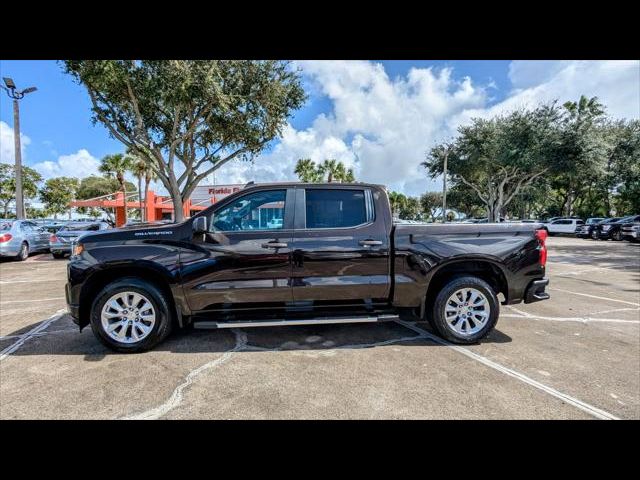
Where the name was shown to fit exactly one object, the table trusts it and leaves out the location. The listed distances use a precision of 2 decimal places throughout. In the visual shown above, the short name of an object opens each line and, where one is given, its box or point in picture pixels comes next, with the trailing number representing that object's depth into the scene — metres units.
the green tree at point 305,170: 40.62
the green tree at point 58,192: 48.72
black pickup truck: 3.86
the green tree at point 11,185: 41.12
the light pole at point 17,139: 15.87
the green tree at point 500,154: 21.98
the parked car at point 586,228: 24.75
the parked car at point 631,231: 19.33
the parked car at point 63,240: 12.17
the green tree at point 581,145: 20.03
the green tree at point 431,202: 68.69
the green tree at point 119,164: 29.66
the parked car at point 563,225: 27.88
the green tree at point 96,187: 45.12
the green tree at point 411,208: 81.50
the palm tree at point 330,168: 43.28
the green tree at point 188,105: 11.81
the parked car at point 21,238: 11.39
